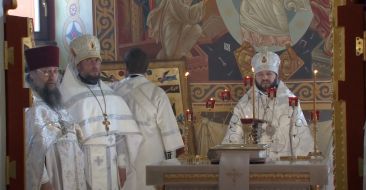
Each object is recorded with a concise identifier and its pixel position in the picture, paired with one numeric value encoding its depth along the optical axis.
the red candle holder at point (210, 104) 6.39
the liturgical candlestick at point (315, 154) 6.18
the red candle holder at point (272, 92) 7.34
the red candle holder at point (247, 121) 6.01
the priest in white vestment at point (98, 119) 7.08
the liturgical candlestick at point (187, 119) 6.23
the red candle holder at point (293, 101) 6.53
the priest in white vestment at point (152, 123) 8.03
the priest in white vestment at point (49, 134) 6.05
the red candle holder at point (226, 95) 6.30
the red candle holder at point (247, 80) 6.31
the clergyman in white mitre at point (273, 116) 8.01
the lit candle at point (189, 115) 6.23
